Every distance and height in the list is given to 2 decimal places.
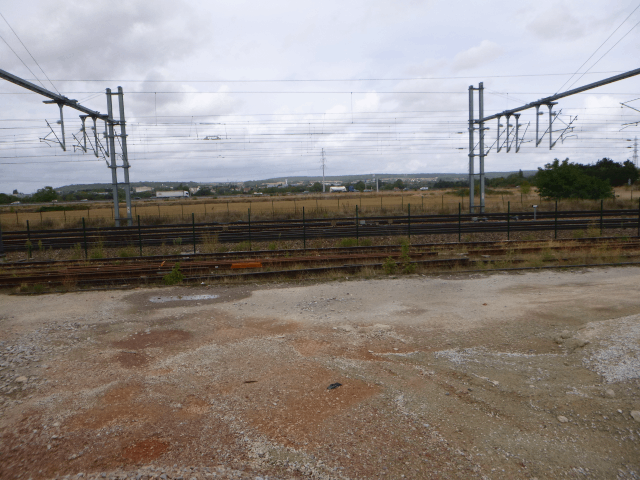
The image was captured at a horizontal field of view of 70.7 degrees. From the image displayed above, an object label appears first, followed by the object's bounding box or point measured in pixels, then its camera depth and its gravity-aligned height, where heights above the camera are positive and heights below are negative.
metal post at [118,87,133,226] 28.31 +3.18
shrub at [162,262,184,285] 15.16 -2.57
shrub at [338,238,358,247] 22.13 -2.34
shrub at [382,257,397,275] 16.22 -2.62
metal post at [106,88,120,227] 28.05 +3.36
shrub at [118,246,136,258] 20.71 -2.37
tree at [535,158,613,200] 40.62 +0.49
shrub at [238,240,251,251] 22.22 -2.36
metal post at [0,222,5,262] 20.80 -2.12
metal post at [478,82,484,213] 30.67 +4.23
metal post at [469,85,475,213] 31.19 +3.75
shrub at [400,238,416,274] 16.34 -2.51
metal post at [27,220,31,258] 21.92 -2.12
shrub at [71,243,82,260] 21.16 -2.38
